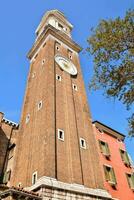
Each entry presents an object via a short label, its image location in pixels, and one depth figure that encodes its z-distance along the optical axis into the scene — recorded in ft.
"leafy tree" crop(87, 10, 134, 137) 24.85
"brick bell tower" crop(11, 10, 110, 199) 34.16
